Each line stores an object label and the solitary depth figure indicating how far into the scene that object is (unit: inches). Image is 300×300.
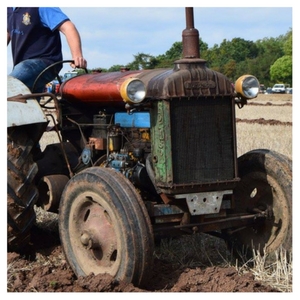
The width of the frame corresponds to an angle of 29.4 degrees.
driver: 194.7
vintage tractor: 149.9
